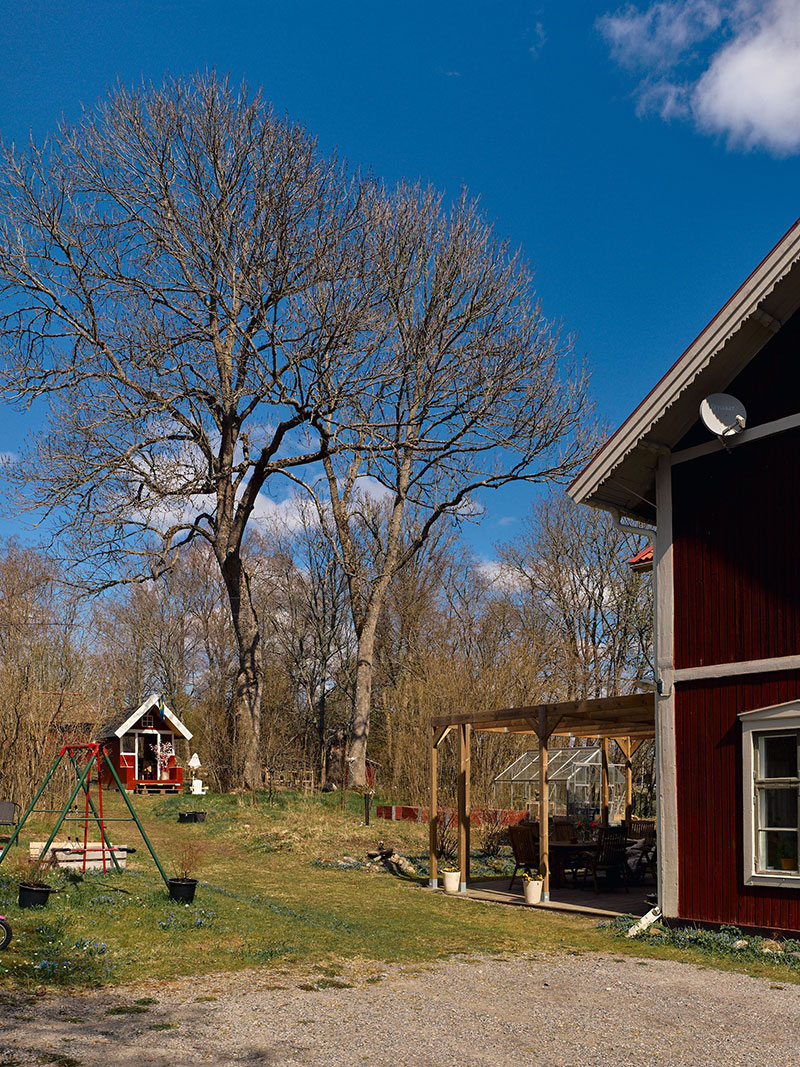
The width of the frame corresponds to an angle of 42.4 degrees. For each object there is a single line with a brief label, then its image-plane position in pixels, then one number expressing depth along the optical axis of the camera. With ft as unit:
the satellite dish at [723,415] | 37.35
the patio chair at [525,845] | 52.70
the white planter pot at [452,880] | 53.36
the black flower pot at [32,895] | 34.81
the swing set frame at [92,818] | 39.27
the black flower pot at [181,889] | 37.81
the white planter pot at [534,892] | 47.96
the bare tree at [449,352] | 93.15
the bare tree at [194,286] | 79.61
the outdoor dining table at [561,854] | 53.47
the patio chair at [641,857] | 55.87
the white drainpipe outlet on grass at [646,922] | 38.60
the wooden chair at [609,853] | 52.60
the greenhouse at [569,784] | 75.66
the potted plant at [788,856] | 34.91
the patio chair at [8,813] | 46.86
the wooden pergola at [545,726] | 46.83
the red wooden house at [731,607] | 35.60
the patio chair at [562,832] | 59.72
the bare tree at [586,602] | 119.55
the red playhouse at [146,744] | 115.44
